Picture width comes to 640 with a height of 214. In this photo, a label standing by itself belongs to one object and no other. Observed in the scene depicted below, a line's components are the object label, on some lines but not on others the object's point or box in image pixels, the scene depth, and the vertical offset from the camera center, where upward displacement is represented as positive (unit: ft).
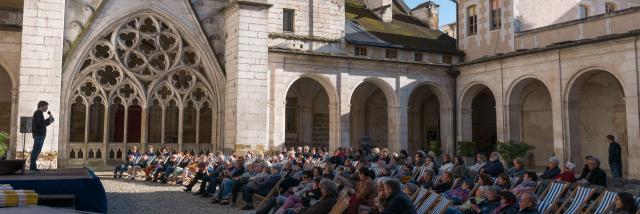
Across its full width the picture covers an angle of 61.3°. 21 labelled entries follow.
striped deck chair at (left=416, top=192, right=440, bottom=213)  24.26 -2.84
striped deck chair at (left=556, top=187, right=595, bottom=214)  24.93 -2.83
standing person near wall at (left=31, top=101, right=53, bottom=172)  33.81 +0.62
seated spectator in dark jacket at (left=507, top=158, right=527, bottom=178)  33.01 -1.72
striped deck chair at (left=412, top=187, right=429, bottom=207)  25.50 -2.64
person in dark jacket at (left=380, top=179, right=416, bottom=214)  19.57 -2.30
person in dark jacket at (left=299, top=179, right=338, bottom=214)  23.41 -2.58
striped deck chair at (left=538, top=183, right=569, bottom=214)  26.82 -2.85
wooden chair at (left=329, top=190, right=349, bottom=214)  22.45 -2.72
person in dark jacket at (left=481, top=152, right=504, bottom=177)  33.91 -1.69
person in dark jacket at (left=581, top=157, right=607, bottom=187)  30.32 -1.94
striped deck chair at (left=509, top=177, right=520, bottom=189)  30.73 -2.38
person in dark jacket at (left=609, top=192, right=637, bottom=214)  20.24 -2.38
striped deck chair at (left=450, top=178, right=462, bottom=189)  30.19 -2.43
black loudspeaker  37.35 +1.03
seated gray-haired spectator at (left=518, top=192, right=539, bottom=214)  20.16 -2.39
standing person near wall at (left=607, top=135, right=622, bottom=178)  42.96 -1.48
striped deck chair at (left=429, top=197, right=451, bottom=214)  22.80 -2.84
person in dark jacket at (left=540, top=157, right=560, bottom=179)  32.83 -1.82
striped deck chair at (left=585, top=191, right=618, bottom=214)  24.03 -2.74
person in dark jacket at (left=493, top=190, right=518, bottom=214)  20.51 -2.42
